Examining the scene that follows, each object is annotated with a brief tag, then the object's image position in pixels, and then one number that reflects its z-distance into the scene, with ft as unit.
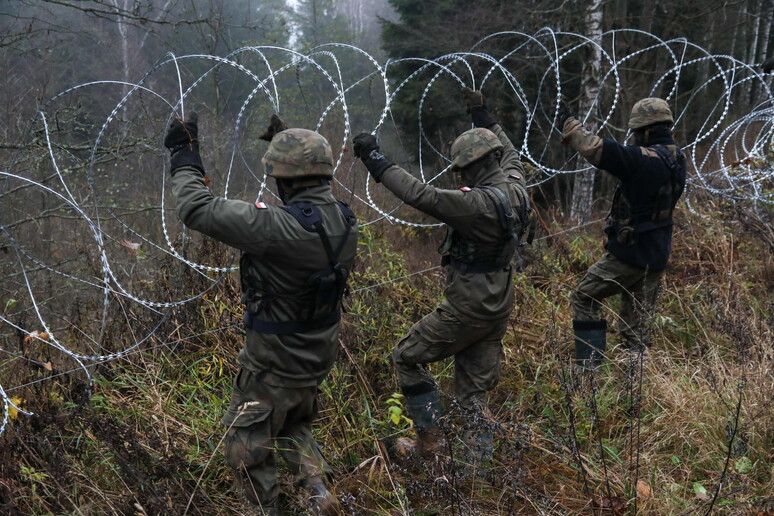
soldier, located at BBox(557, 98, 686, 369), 16.11
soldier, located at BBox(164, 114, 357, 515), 10.36
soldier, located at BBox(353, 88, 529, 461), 12.69
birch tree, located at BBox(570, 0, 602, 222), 32.73
